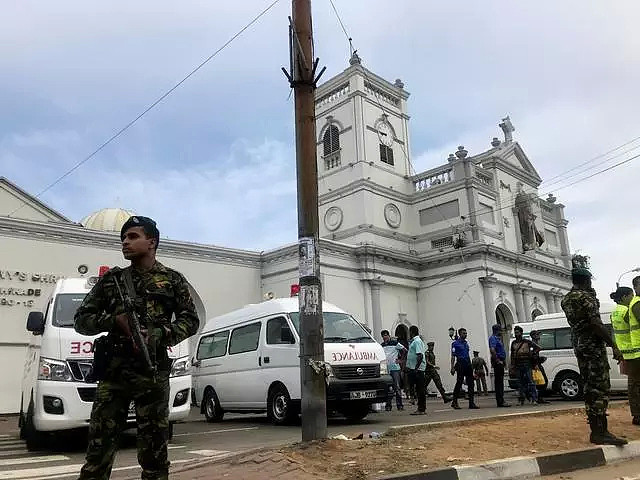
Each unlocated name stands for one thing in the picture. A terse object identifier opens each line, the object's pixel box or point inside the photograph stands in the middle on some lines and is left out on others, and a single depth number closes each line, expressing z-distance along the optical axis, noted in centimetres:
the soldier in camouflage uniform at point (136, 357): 330
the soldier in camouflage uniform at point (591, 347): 608
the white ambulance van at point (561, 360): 1472
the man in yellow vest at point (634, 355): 745
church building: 2130
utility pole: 573
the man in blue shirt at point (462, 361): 1220
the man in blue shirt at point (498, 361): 1298
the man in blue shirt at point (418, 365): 1191
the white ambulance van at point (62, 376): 707
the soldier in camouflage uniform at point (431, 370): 1318
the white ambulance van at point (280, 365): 978
